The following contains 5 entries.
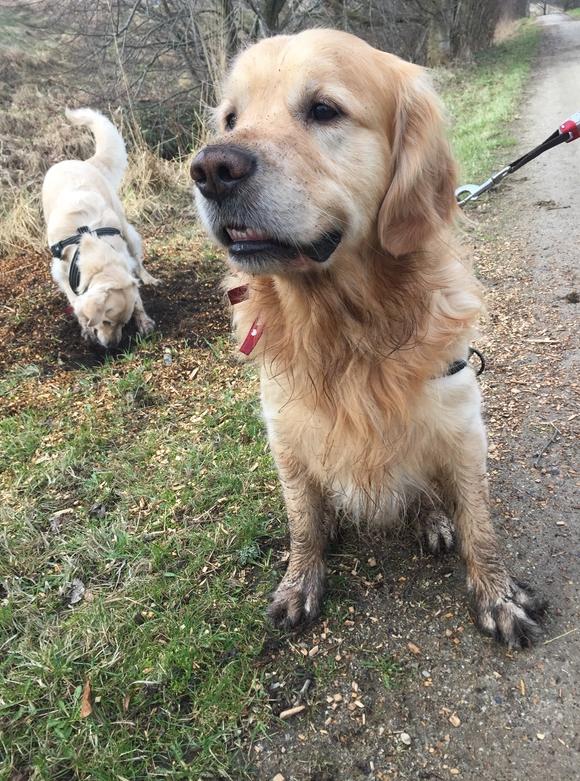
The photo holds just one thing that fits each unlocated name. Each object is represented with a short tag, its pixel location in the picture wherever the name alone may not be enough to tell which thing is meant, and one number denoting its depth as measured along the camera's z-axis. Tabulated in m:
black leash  0.97
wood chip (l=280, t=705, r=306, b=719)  0.76
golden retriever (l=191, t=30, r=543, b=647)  0.67
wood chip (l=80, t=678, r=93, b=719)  0.78
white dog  1.66
